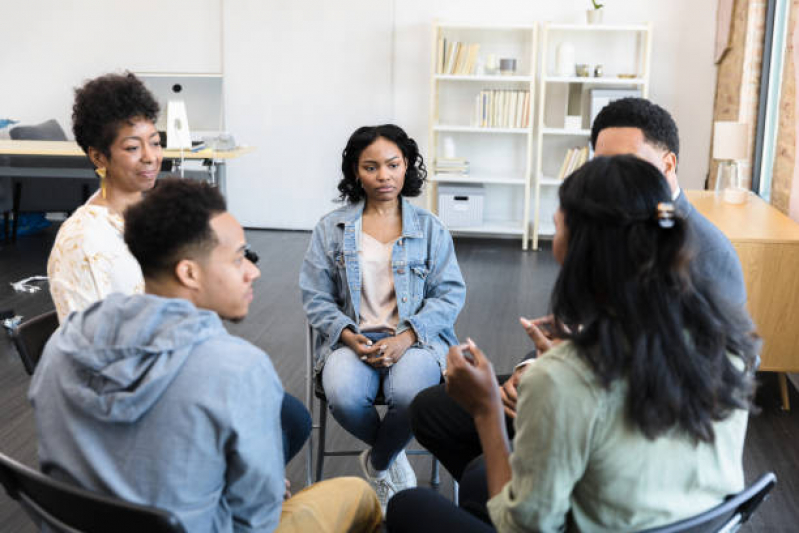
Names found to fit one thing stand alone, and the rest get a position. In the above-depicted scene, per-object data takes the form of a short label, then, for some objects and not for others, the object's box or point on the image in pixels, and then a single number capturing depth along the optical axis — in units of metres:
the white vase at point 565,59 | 5.96
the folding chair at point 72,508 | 1.09
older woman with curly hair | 1.88
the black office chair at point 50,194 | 5.91
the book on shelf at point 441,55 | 6.02
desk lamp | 4.02
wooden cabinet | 3.04
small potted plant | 5.85
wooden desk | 5.04
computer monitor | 6.66
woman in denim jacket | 2.24
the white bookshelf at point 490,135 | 6.12
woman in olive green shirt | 1.10
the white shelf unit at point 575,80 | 5.92
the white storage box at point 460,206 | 6.25
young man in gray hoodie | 1.17
